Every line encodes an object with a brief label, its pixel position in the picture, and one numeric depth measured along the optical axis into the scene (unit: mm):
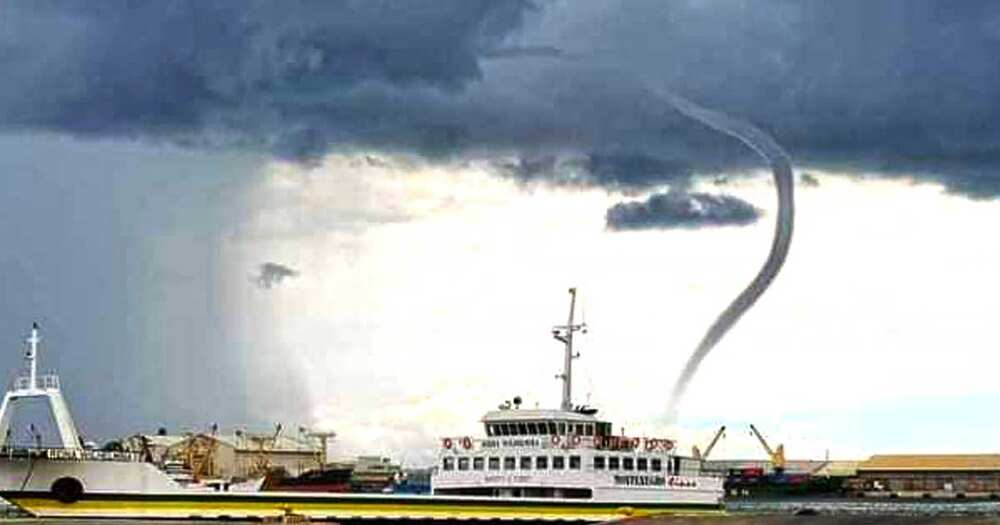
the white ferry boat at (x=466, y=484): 126188
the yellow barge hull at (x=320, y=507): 125875
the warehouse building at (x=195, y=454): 167375
